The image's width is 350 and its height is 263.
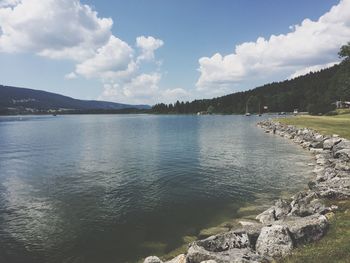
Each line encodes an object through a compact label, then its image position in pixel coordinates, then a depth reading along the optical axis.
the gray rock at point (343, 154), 33.67
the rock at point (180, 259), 12.93
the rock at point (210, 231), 18.33
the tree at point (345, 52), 103.55
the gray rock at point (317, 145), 47.75
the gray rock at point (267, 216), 18.92
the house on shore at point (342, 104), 143.88
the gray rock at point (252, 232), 13.43
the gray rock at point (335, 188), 20.19
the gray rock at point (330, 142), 42.56
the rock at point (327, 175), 26.58
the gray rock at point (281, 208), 18.75
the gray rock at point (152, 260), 13.13
